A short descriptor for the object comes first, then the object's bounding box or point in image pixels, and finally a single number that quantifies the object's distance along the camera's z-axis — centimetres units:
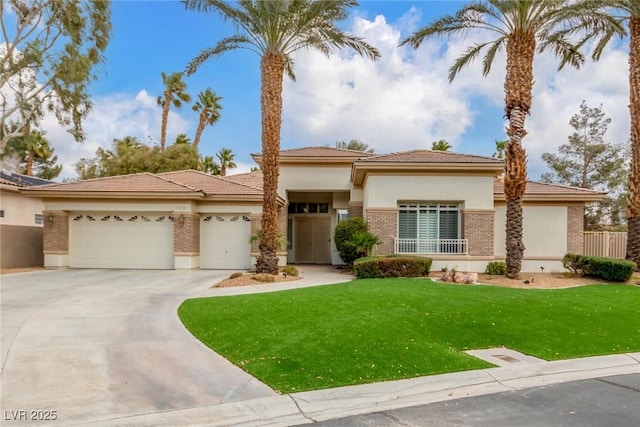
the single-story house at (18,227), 1991
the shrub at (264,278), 1467
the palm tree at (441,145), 4062
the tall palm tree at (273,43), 1475
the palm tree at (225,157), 4616
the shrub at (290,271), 1683
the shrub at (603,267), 1490
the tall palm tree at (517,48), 1444
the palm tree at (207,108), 4381
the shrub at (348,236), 1828
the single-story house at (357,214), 1770
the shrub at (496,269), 1697
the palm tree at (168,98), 4244
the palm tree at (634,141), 1694
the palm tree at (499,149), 4279
